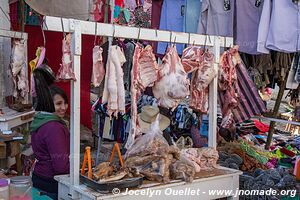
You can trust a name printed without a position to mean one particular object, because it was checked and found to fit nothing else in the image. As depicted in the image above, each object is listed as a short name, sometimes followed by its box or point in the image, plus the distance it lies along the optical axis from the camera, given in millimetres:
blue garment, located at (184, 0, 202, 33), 4996
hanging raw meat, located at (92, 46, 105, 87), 2796
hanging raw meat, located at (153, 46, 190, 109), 3104
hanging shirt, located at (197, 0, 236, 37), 4645
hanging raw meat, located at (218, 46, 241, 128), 3557
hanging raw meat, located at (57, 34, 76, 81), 2594
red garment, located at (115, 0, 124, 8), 6559
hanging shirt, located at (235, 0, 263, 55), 4527
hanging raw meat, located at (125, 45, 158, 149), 2953
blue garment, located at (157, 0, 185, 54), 5137
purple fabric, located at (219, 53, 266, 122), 3906
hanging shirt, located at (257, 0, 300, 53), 4148
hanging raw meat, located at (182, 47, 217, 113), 3320
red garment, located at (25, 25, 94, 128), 5439
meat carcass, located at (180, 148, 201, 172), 3091
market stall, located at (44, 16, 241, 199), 2607
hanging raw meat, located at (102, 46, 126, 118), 2826
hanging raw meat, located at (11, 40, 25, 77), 5441
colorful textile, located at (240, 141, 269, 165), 4945
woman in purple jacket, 3244
